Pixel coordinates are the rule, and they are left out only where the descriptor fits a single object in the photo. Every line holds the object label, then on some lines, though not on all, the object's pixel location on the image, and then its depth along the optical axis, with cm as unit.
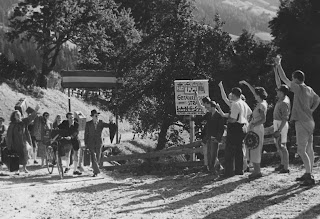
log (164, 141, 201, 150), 1448
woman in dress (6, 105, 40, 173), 1403
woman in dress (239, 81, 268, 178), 1073
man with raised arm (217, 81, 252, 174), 1133
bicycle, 1381
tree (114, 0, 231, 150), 2256
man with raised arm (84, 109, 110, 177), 1406
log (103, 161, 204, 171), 1379
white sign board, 1420
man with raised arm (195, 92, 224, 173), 1211
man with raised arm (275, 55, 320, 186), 943
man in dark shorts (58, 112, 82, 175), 1411
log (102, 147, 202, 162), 1373
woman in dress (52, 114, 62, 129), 1543
